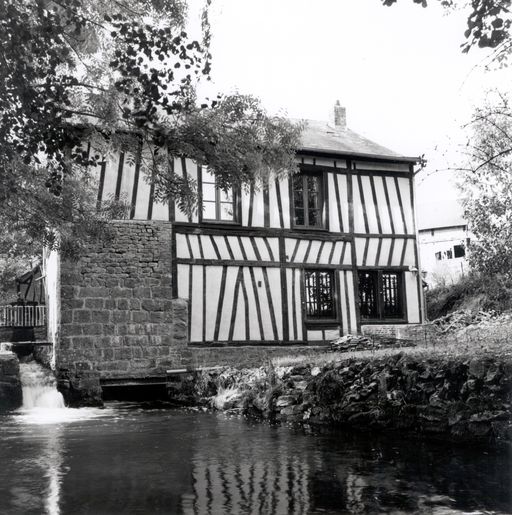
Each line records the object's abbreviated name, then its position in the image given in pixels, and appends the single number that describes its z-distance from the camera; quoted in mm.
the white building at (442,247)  35094
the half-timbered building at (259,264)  13266
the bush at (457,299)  20172
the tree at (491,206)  10184
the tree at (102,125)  5113
